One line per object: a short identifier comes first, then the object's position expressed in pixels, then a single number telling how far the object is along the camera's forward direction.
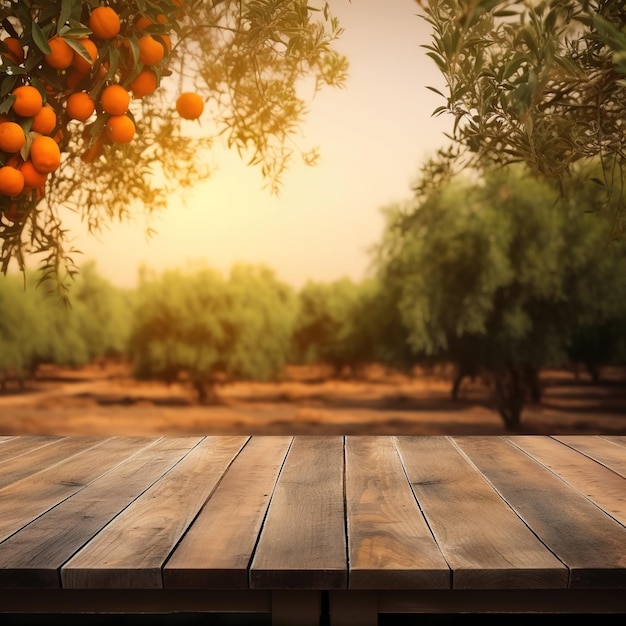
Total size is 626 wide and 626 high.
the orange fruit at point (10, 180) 1.26
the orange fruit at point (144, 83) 1.41
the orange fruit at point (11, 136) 1.24
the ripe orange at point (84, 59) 1.28
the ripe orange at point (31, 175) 1.30
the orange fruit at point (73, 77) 1.33
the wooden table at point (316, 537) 1.29
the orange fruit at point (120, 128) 1.37
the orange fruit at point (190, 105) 1.80
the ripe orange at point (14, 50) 1.30
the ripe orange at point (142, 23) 1.34
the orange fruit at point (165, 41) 1.37
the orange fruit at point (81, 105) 1.33
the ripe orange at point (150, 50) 1.35
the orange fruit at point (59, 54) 1.23
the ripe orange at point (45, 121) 1.29
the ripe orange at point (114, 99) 1.33
